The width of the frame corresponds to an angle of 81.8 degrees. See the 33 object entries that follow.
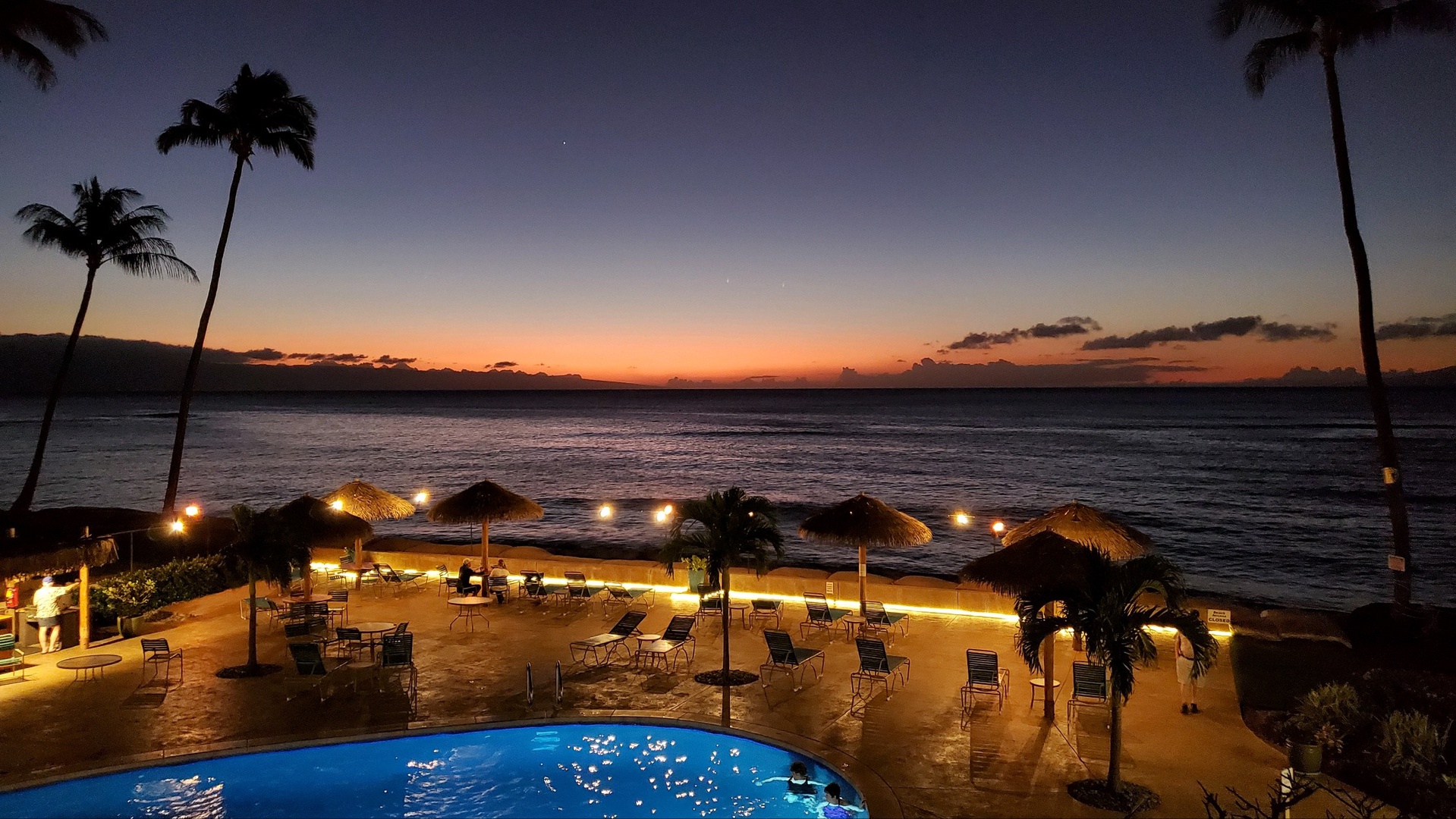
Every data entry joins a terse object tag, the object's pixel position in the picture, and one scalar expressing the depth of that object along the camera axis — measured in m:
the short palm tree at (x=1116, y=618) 6.88
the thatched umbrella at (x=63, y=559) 11.98
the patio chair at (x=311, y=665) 10.23
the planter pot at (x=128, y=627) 12.73
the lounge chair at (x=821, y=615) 12.99
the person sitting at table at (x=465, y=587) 15.16
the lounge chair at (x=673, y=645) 11.38
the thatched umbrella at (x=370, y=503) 16.28
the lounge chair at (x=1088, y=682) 9.08
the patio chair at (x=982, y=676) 9.66
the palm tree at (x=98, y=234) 21.86
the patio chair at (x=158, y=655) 10.79
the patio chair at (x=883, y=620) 12.64
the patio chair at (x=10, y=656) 10.78
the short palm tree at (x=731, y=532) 9.63
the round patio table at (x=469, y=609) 13.33
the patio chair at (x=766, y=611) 13.33
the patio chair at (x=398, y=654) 10.47
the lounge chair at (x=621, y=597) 14.91
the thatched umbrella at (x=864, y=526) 12.98
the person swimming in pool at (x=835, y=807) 7.40
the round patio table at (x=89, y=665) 10.51
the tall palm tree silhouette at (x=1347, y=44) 13.15
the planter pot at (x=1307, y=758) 7.10
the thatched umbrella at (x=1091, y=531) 11.45
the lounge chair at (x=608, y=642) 11.54
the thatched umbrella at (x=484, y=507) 15.38
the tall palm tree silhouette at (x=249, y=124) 20.42
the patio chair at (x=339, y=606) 13.54
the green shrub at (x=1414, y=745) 7.87
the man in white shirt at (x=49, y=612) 11.66
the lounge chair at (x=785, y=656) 10.66
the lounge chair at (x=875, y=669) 10.16
